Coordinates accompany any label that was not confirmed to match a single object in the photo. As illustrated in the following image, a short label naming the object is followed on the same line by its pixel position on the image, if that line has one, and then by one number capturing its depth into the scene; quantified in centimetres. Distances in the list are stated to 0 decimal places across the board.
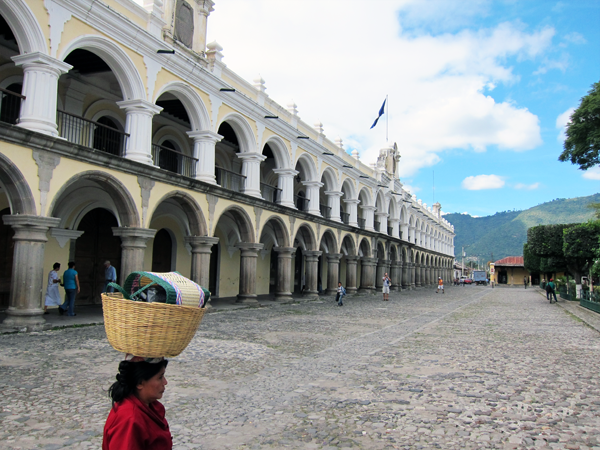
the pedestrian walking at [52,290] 1198
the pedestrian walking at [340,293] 1970
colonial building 1015
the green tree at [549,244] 2997
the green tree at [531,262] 4603
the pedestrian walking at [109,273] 1320
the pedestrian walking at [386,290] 2389
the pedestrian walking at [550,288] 2516
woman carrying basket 196
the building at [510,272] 7225
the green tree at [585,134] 1878
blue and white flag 3084
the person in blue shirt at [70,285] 1212
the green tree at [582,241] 2508
